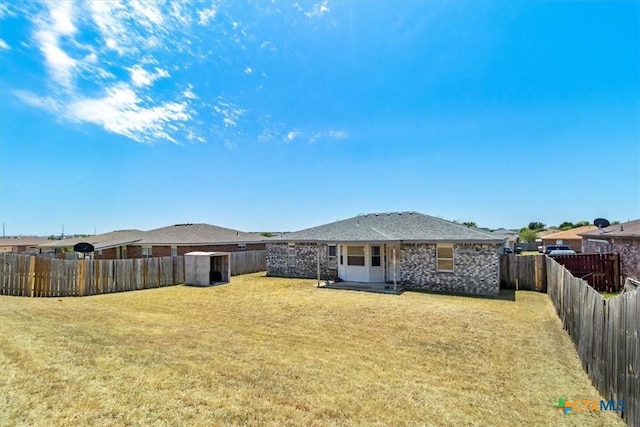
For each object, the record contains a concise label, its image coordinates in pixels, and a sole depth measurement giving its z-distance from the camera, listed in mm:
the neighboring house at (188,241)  24766
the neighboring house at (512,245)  34450
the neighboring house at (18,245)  41619
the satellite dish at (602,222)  20044
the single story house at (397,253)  14680
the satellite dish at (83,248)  22094
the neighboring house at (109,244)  25027
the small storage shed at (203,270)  17562
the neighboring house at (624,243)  13541
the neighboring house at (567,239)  38503
